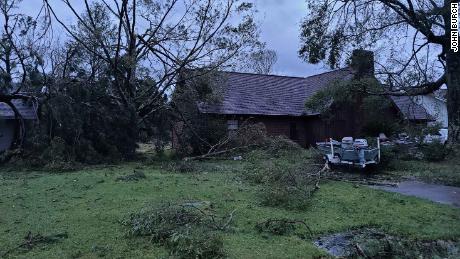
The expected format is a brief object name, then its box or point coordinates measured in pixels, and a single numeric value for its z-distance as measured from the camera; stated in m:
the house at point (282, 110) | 27.42
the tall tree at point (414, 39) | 15.80
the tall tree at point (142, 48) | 19.30
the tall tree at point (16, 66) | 19.98
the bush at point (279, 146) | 16.48
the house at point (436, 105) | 27.30
